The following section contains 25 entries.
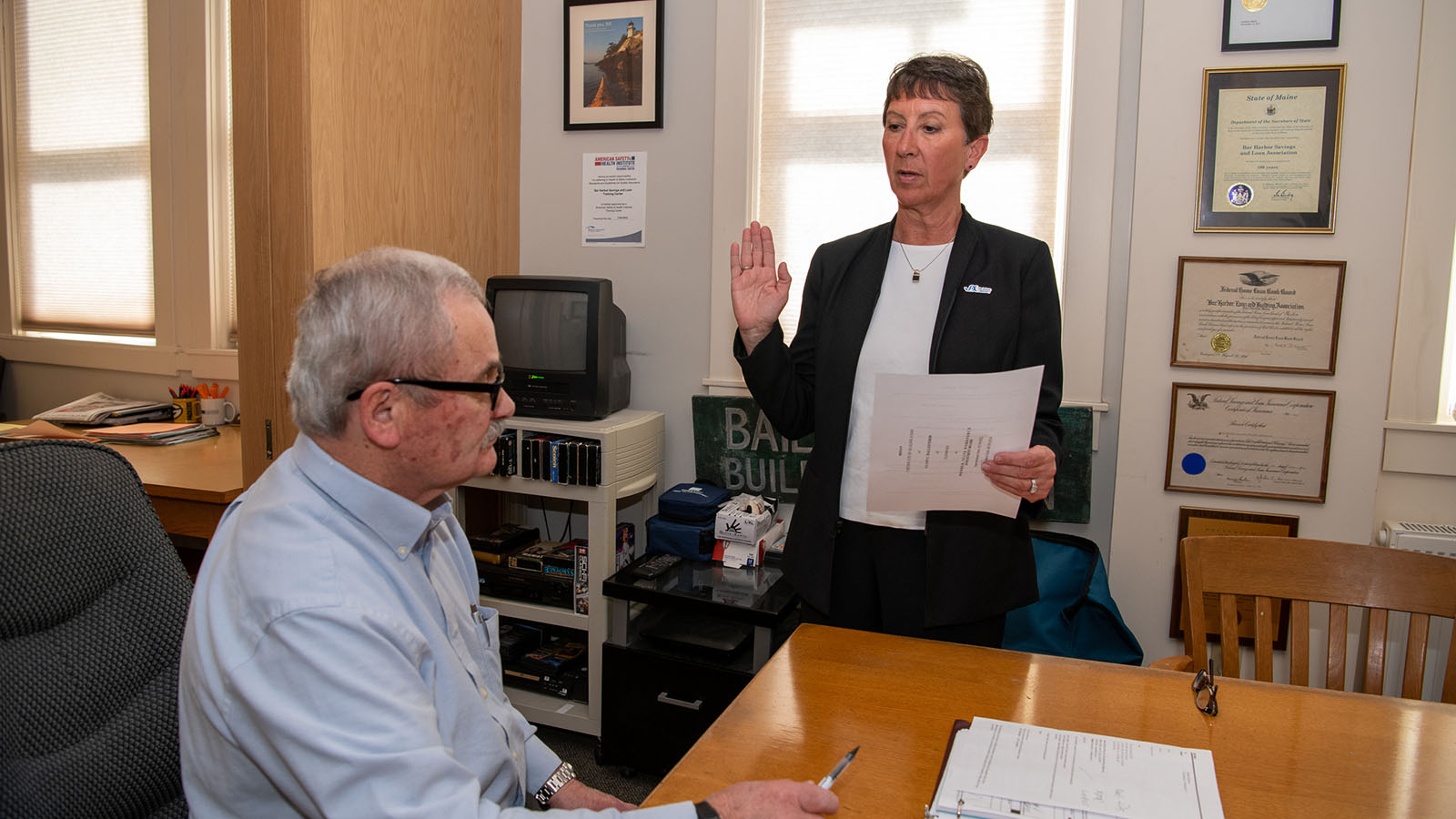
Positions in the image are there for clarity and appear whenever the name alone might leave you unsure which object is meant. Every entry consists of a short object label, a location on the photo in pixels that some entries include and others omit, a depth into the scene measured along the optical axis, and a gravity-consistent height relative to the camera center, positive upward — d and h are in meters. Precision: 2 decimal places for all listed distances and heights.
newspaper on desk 3.37 -0.51
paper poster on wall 2.98 +0.33
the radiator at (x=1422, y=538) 2.23 -0.56
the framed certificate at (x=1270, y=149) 2.29 +0.44
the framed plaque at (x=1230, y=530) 2.39 -0.60
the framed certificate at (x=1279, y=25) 2.27 +0.76
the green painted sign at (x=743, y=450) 2.82 -0.49
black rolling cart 2.38 -0.99
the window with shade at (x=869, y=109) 2.55 +0.59
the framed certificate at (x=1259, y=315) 2.33 +0.00
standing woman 1.64 -0.08
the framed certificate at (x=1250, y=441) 2.36 -0.35
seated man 0.82 -0.32
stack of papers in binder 0.94 -0.54
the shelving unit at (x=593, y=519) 2.61 -0.67
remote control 2.55 -0.80
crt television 2.68 -0.15
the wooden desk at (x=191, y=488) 2.29 -0.55
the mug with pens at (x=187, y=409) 3.60 -0.52
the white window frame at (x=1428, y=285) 2.26 +0.09
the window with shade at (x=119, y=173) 3.82 +0.50
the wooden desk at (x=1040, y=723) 1.03 -0.56
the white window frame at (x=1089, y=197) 2.45 +0.32
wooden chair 1.48 -0.47
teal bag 2.33 -0.83
